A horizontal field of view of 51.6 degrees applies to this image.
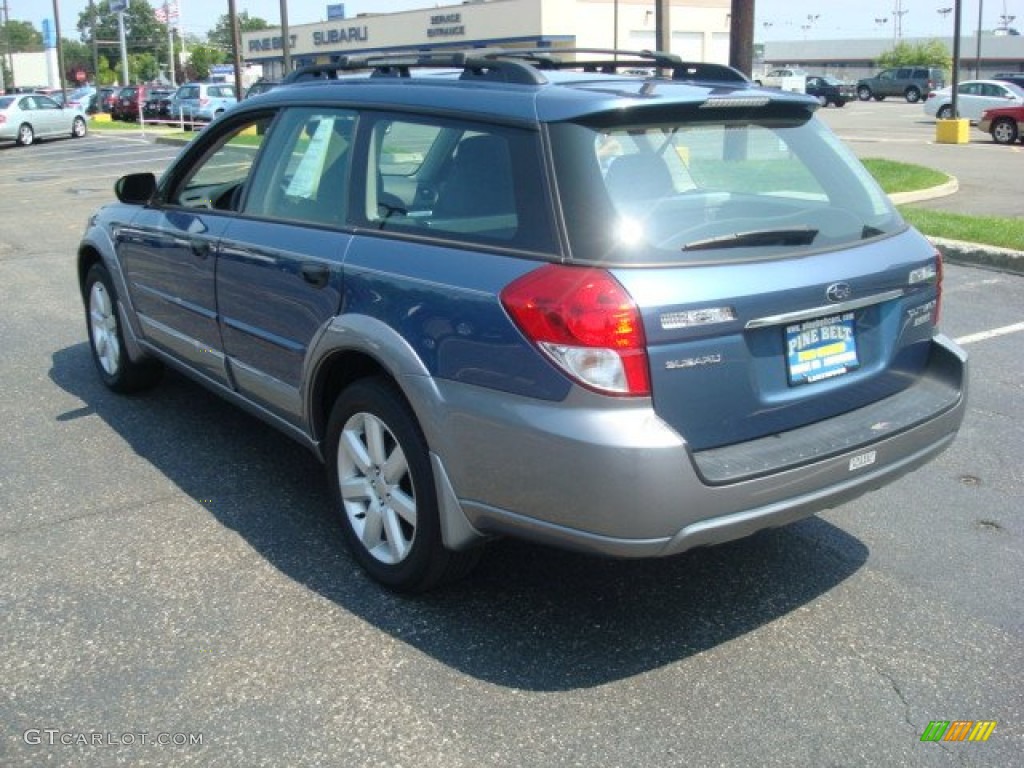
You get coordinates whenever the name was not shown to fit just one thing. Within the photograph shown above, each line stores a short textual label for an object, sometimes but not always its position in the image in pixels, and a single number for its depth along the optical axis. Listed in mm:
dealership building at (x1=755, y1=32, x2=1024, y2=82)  94125
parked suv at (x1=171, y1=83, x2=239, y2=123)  38406
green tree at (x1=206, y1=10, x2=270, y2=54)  153000
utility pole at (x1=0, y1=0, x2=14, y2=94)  90500
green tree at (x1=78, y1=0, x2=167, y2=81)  134912
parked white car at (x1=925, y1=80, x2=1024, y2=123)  35156
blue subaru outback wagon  3045
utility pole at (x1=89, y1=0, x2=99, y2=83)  57781
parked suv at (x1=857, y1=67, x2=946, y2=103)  59750
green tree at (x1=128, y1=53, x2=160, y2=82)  116562
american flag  61169
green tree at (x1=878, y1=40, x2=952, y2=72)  94625
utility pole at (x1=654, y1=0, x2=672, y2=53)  16566
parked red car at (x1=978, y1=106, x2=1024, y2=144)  27453
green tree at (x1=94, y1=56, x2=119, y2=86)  116512
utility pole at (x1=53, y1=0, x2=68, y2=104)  48350
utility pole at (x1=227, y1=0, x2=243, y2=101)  28188
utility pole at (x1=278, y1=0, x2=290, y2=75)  27502
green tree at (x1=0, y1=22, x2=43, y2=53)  154788
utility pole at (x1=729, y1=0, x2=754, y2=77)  13742
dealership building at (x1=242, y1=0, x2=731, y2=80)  65000
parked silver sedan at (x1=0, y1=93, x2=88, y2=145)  32000
